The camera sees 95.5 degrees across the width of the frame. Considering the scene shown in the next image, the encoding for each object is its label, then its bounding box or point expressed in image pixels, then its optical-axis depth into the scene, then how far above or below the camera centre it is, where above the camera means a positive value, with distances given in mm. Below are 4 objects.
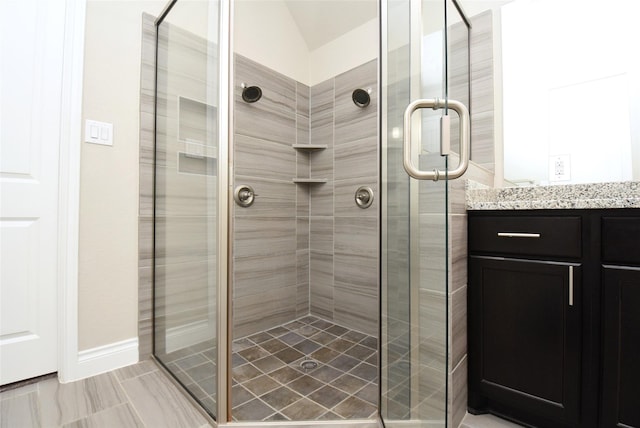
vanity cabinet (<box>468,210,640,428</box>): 948 -355
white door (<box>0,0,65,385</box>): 1293 +157
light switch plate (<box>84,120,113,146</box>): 1423 +419
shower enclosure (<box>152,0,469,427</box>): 841 -29
